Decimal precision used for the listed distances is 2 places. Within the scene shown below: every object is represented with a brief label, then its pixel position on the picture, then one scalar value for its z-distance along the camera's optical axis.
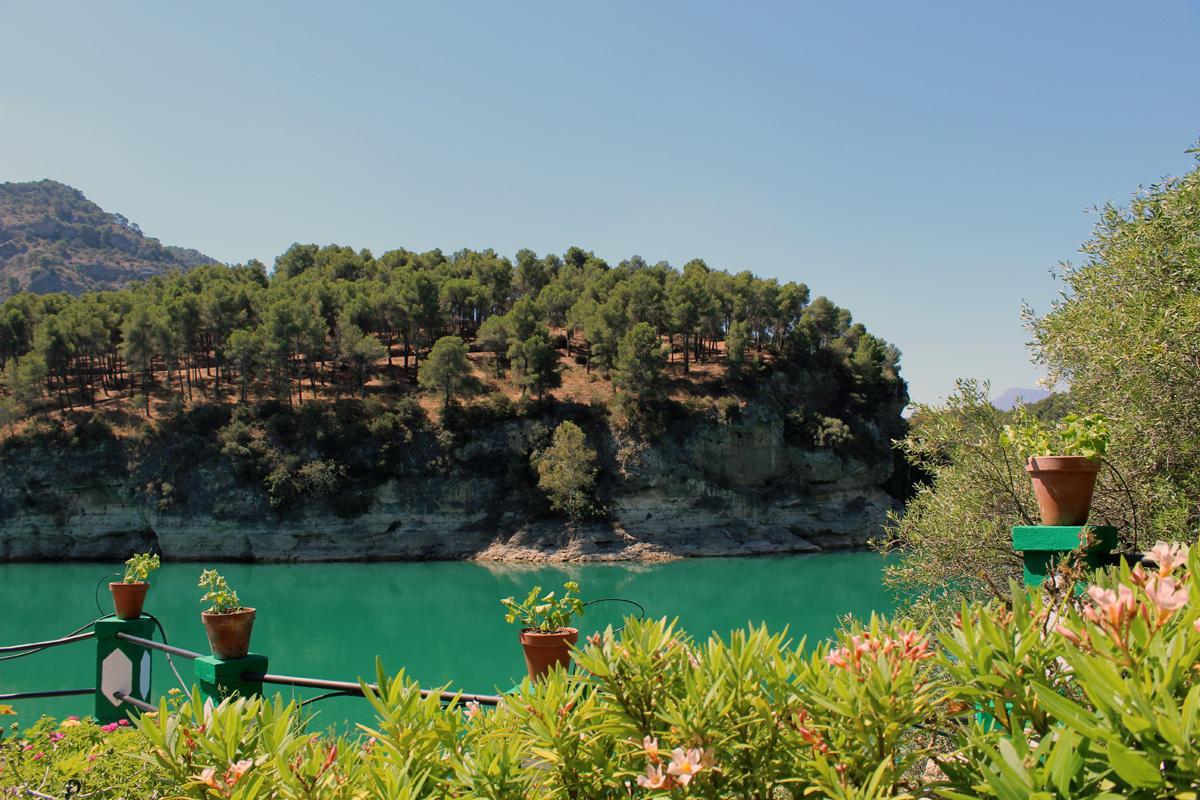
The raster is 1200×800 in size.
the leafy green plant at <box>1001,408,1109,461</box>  3.42
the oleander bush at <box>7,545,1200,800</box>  1.15
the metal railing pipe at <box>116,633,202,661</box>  3.58
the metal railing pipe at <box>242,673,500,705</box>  2.63
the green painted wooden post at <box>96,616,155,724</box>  4.25
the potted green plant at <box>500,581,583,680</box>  3.29
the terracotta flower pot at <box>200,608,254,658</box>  3.50
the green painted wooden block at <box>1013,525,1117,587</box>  3.08
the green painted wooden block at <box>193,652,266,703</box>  3.39
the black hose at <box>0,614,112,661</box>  4.23
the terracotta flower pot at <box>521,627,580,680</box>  3.28
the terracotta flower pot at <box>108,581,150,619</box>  4.36
